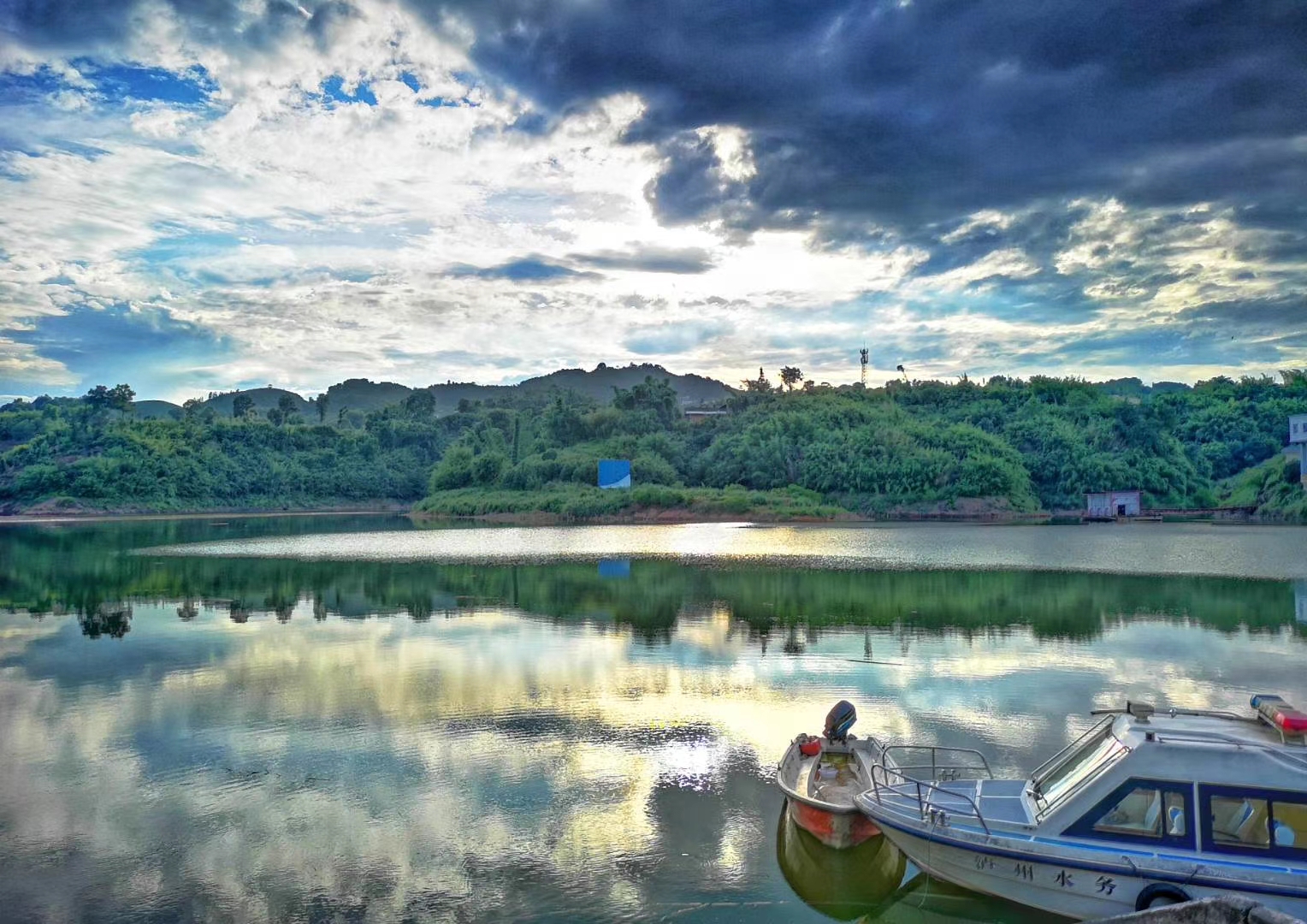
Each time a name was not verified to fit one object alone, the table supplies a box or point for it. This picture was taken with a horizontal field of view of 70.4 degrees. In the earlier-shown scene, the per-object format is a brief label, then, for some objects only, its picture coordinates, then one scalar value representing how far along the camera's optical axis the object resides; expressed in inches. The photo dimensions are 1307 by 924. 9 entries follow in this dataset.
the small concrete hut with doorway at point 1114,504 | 4035.4
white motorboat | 388.8
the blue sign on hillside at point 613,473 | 4736.7
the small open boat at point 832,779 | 504.4
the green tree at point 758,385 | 6181.1
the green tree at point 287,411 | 7150.6
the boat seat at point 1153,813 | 404.8
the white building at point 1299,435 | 3302.2
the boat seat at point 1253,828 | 392.2
